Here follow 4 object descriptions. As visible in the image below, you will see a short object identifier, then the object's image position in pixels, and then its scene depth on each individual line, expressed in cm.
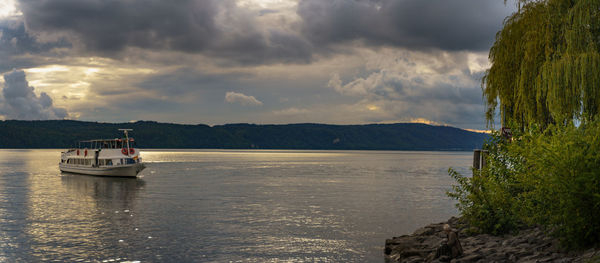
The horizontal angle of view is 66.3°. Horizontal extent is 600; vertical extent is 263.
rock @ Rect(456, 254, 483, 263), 1672
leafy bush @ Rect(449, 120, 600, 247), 1408
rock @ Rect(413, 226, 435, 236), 2321
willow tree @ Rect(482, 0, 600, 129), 2408
